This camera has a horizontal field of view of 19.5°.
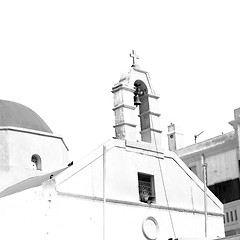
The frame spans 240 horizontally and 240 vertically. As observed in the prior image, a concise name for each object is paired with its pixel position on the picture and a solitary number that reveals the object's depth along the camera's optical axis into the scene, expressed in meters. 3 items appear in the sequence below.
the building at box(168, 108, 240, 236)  28.05
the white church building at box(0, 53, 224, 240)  19.50
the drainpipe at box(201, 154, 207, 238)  23.29
